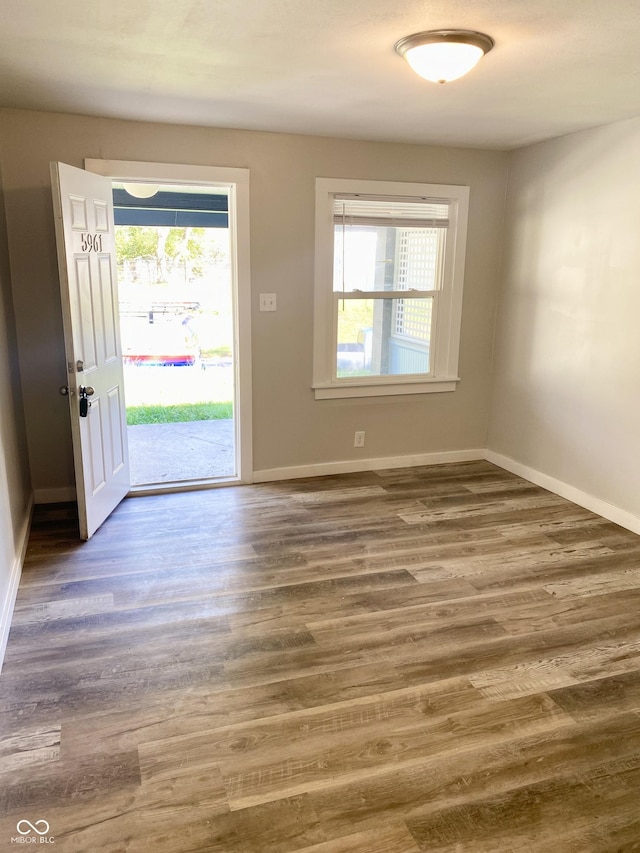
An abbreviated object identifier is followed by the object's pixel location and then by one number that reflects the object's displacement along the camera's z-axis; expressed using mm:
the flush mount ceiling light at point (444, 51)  2236
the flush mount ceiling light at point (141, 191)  5355
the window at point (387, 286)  4266
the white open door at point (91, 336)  3152
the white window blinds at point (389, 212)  4242
